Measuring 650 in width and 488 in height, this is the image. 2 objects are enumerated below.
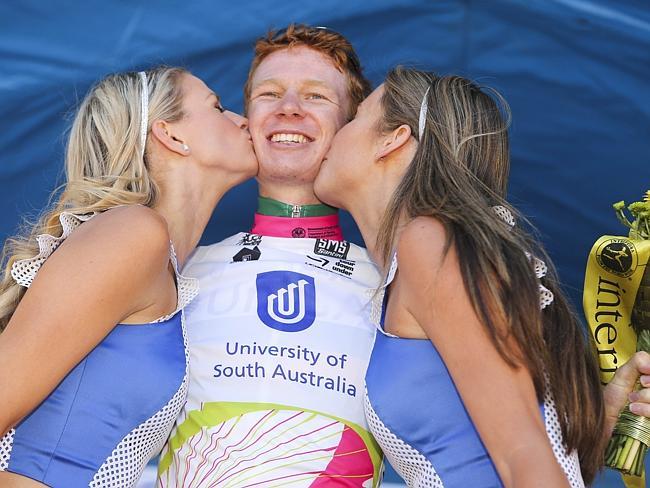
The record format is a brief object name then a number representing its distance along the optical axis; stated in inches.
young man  81.6
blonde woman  70.7
